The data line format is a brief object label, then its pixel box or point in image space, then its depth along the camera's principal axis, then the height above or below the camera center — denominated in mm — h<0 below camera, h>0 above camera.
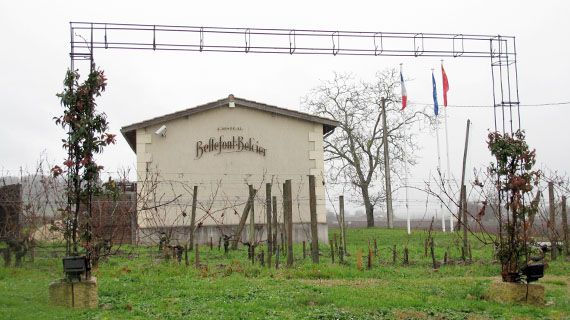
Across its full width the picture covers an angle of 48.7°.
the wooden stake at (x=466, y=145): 27500 +2847
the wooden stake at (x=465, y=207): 15994 +76
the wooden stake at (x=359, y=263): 13830 -1100
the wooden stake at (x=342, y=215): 16192 -38
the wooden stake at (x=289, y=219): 14102 -92
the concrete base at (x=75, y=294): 9758 -1133
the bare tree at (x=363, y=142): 42750 +4881
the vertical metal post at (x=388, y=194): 34969 +1007
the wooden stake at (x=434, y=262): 14353 -1175
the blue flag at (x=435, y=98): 31364 +5602
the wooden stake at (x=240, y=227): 18444 -319
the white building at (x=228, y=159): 22078 +2083
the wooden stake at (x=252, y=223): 15827 -182
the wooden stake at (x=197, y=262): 13883 -986
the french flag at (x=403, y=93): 33688 +6354
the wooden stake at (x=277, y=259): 13946 -979
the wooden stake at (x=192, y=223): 17444 -146
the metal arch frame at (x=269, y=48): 17250 +4877
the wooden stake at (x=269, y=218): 14289 -61
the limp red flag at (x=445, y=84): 30281 +6069
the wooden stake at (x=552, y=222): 16531 -390
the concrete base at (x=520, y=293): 10180 -1375
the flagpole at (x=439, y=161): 30312 +1326
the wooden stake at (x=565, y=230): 17188 -624
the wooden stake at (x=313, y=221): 14430 -156
